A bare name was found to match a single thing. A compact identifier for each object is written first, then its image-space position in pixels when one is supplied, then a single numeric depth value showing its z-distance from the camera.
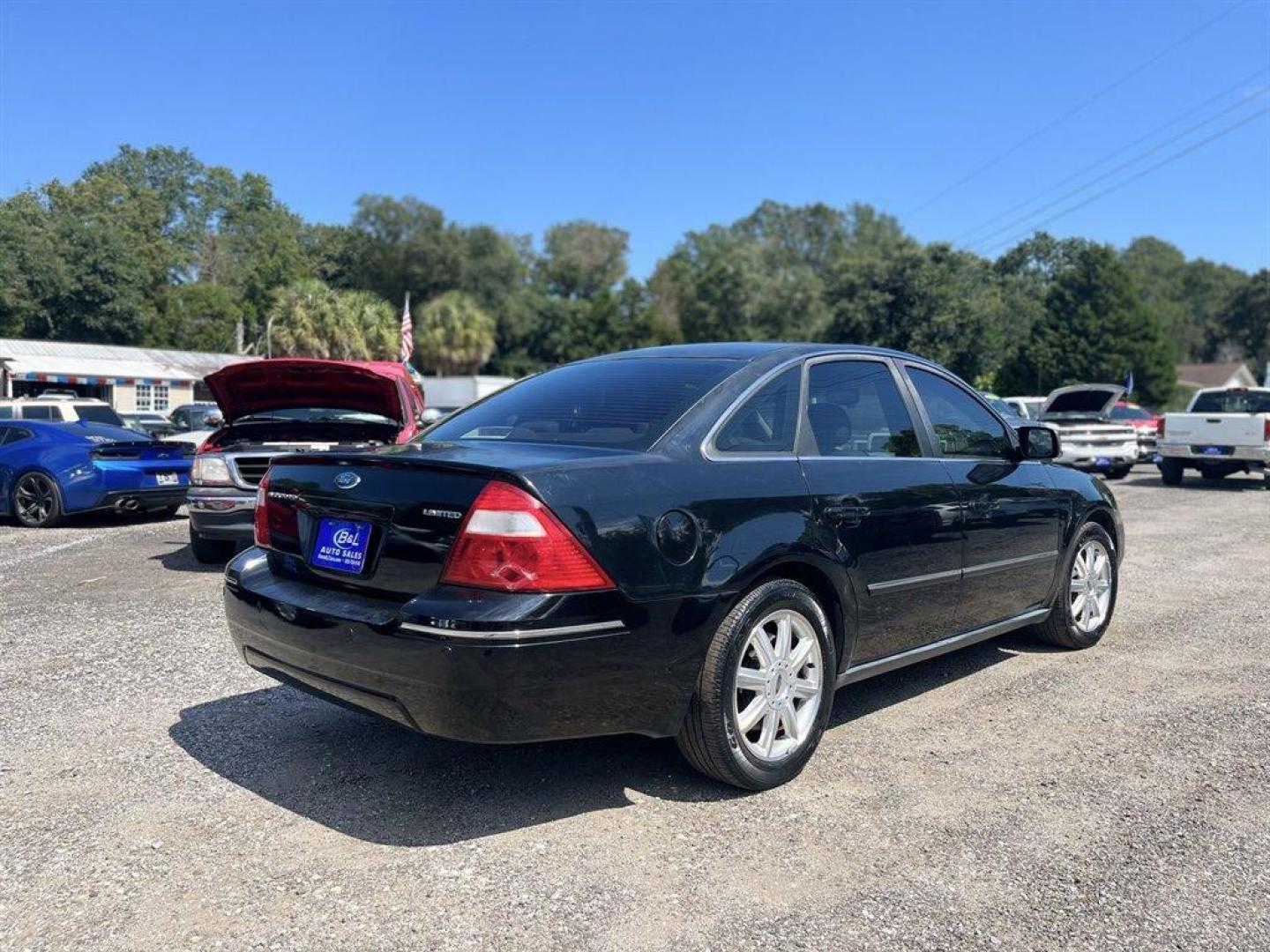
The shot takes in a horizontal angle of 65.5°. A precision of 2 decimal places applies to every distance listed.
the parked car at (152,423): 24.33
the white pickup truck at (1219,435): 15.98
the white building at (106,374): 36.88
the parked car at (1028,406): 20.45
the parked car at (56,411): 18.69
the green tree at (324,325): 45.56
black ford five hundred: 2.96
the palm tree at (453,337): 53.81
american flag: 18.95
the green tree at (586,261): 71.62
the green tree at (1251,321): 75.75
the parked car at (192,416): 26.16
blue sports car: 10.36
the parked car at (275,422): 7.47
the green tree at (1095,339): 52.69
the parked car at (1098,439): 17.97
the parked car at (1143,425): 22.05
